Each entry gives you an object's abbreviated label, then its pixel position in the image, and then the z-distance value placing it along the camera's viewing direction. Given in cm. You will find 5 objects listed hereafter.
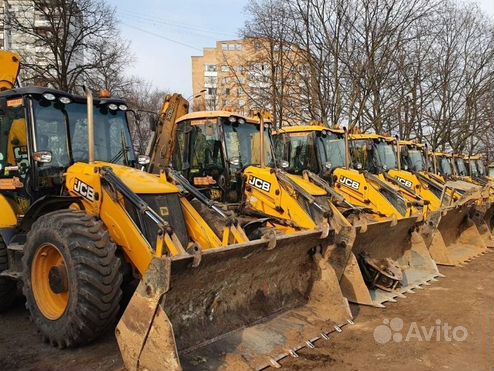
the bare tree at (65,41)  1755
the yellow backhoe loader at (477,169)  2411
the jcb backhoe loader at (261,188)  736
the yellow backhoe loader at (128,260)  442
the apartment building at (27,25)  1809
